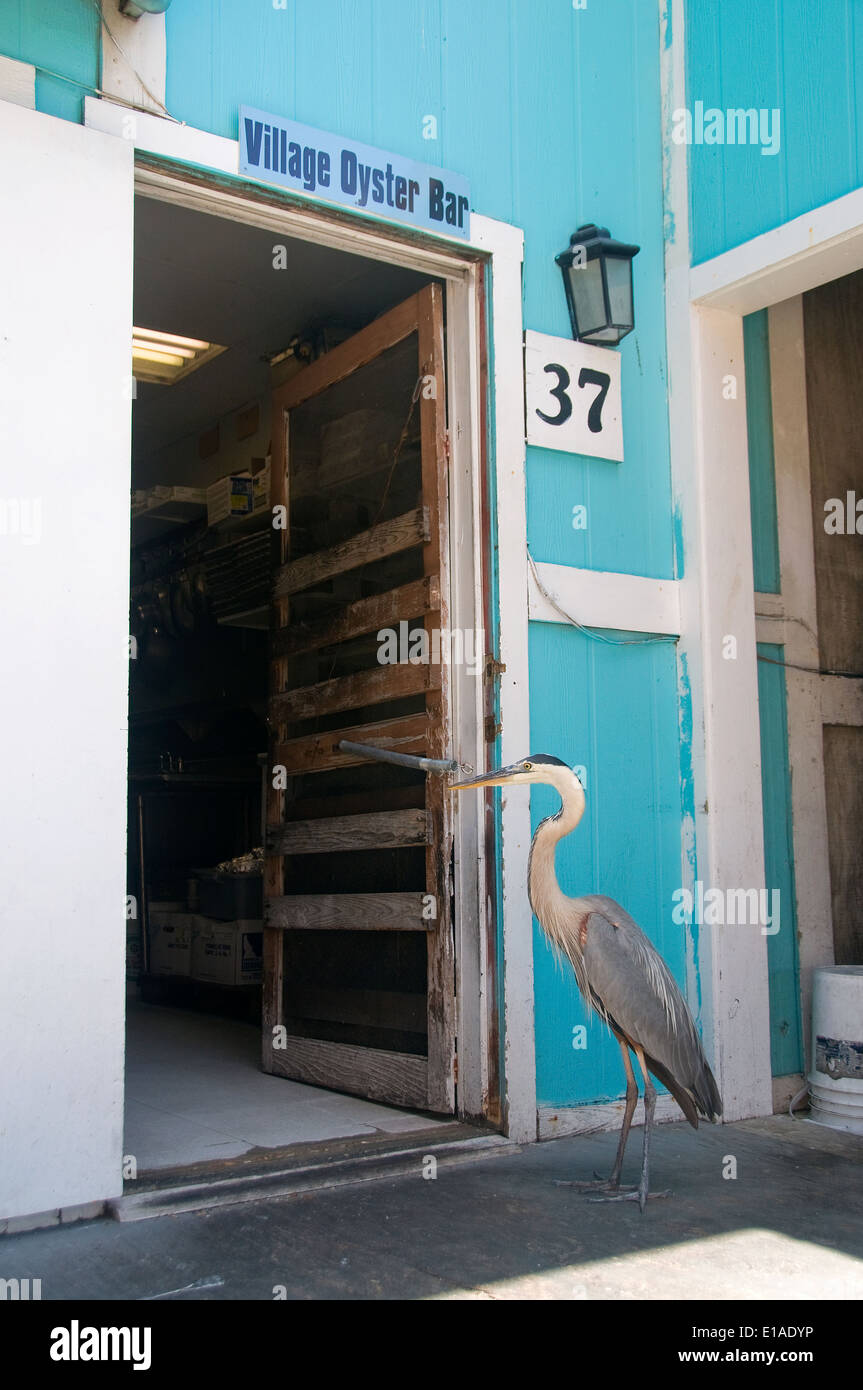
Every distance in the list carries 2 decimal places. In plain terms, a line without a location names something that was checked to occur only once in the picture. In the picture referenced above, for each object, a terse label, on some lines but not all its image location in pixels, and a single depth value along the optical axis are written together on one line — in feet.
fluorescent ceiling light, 20.31
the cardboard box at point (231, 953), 20.89
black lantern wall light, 13.80
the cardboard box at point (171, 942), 22.68
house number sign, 13.70
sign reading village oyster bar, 11.66
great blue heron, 10.98
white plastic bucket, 13.94
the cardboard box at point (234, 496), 21.89
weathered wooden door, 13.64
